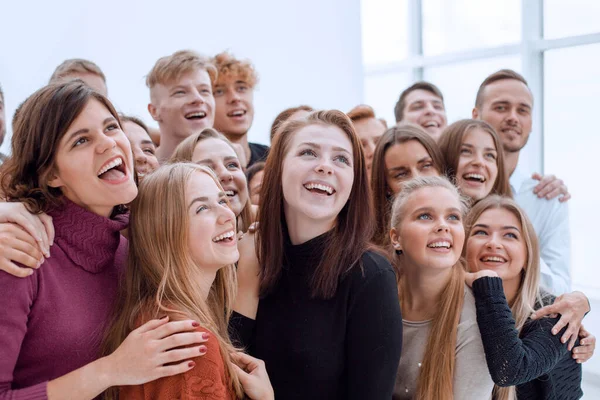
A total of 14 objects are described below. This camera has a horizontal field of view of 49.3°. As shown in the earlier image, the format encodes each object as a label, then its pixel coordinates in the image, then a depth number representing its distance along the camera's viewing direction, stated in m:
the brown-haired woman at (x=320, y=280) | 1.70
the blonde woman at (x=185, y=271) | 1.50
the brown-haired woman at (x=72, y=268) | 1.42
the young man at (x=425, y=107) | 3.89
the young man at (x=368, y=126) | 3.26
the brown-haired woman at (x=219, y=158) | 2.21
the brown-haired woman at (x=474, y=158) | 2.75
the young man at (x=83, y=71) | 3.19
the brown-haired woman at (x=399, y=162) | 2.58
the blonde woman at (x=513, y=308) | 1.87
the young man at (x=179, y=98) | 2.93
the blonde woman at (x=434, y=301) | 1.93
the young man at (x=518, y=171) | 3.10
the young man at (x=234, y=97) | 3.42
